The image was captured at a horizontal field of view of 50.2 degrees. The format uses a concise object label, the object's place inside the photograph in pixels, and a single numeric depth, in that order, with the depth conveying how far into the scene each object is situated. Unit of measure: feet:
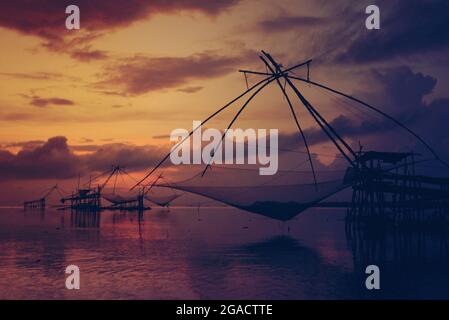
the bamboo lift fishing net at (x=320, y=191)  115.75
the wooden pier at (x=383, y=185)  113.50
